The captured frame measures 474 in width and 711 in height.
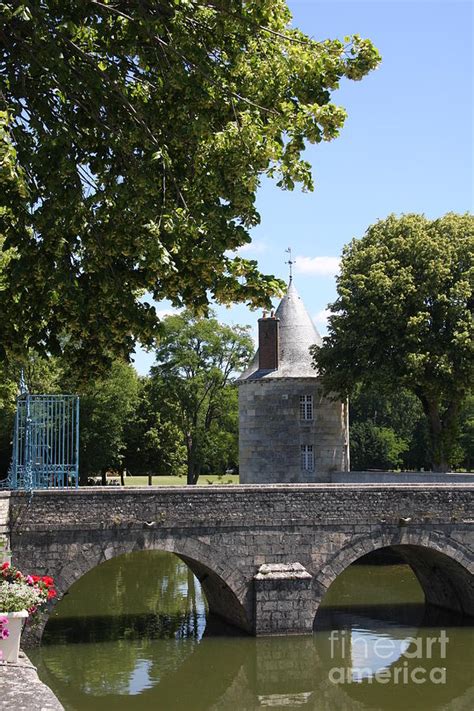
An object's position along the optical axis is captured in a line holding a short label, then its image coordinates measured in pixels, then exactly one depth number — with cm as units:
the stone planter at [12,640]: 941
